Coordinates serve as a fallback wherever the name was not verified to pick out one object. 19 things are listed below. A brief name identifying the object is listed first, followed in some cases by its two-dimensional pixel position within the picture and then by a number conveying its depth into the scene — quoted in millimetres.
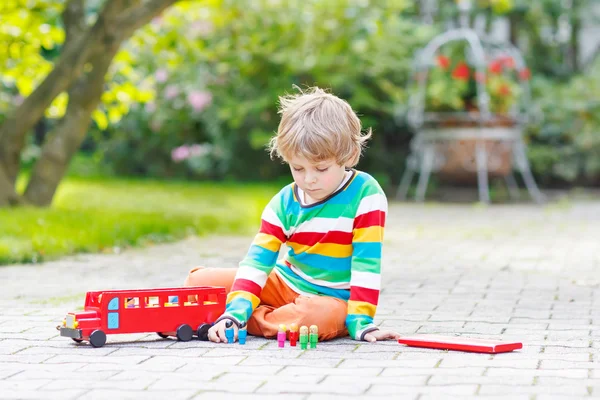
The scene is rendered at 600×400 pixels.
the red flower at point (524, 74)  11969
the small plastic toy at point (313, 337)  3535
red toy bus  3514
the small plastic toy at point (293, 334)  3582
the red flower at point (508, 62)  12279
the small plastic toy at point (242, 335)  3629
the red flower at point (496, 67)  12172
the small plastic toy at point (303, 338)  3512
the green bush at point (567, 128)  13102
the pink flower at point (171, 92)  14341
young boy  3654
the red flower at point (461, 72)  12289
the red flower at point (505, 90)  12188
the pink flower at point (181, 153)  14461
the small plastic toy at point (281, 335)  3574
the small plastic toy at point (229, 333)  3626
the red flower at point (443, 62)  12484
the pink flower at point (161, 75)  14445
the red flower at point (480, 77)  11836
